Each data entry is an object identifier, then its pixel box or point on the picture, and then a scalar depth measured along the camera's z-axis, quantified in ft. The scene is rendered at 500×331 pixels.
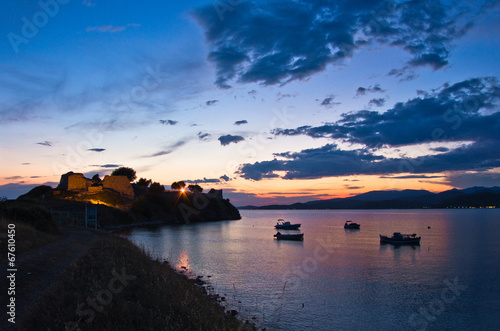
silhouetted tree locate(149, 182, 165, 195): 488.44
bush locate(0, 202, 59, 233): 103.62
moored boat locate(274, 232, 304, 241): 244.01
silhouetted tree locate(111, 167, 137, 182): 572.10
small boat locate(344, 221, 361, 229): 365.98
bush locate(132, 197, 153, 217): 405.18
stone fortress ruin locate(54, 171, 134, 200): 379.76
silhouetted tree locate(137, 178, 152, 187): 578.17
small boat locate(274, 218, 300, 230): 370.73
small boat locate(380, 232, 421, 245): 206.69
